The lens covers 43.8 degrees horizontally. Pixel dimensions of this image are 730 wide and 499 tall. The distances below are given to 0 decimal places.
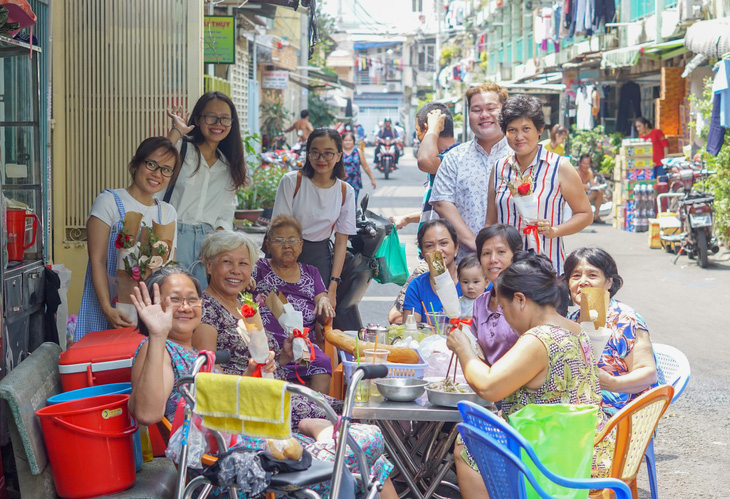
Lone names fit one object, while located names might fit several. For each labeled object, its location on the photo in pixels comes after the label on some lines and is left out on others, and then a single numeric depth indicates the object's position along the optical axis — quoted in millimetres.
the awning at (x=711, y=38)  11977
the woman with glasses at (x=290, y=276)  5359
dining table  3646
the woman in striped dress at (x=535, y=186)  5070
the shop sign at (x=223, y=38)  12820
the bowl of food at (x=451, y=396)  3701
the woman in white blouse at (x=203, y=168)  5629
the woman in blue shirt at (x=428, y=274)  5383
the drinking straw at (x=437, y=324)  4586
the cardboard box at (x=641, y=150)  16891
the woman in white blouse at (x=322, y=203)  6000
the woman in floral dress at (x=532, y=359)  3350
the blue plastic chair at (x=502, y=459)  2895
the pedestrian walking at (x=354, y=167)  13791
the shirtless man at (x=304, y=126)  18719
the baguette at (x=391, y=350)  4172
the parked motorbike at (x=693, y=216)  12359
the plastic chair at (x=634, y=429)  3367
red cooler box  3934
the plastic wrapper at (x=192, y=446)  3273
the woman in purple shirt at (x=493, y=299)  4410
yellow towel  3039
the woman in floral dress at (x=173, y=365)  3451
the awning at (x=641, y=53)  17062
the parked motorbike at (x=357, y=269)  6395
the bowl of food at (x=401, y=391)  3758
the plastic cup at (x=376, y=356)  4016
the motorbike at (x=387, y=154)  32219
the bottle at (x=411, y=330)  4559
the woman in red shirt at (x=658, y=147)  16786
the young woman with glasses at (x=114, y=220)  4926
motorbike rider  32875
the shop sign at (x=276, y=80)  25047
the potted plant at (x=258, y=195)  14070
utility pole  59812
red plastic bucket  3438
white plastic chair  4051
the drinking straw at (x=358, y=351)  4094
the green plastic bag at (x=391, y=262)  6531
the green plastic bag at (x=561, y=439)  3055
